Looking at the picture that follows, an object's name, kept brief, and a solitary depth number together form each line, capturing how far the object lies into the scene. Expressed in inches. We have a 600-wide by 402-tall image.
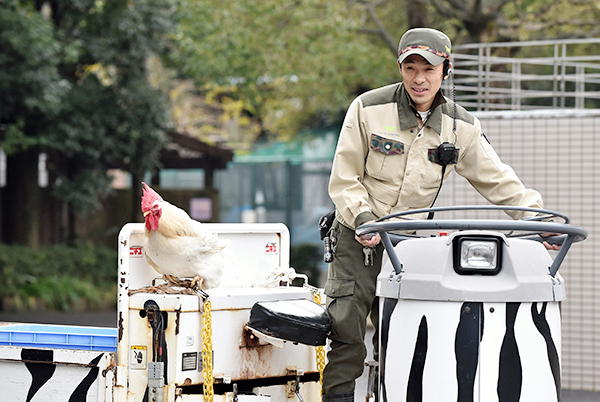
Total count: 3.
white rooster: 319.3
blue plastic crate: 332.5
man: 301.6
